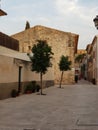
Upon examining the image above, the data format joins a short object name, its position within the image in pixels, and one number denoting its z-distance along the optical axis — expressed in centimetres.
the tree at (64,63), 2064
